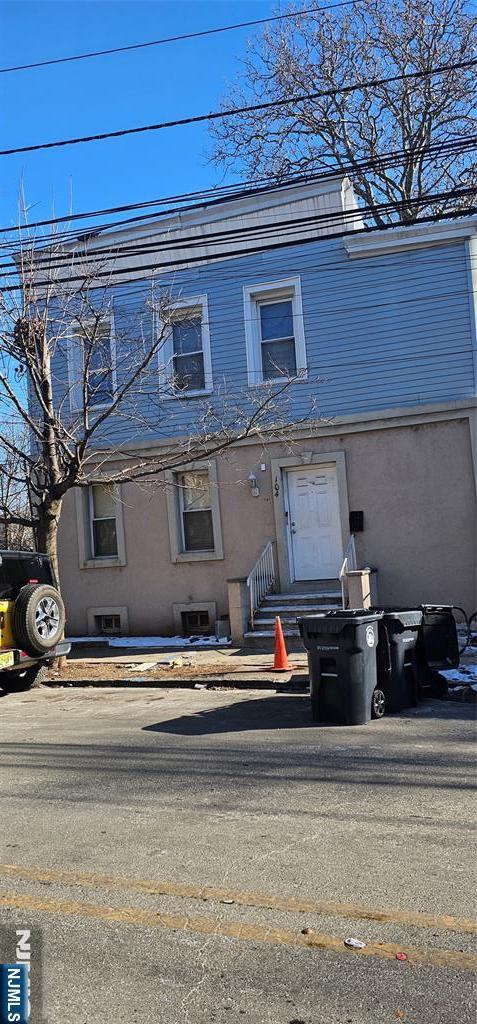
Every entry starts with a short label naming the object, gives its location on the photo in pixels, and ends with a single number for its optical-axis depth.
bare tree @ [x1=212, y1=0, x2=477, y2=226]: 21.98
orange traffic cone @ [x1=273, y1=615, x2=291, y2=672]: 11.66
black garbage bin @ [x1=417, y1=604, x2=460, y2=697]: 9.41
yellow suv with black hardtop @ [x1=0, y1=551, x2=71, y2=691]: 10.48
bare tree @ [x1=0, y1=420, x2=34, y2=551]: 14.12
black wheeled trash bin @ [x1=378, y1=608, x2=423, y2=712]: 8.66
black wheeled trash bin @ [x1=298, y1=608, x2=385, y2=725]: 8.30
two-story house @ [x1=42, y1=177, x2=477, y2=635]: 14.13
